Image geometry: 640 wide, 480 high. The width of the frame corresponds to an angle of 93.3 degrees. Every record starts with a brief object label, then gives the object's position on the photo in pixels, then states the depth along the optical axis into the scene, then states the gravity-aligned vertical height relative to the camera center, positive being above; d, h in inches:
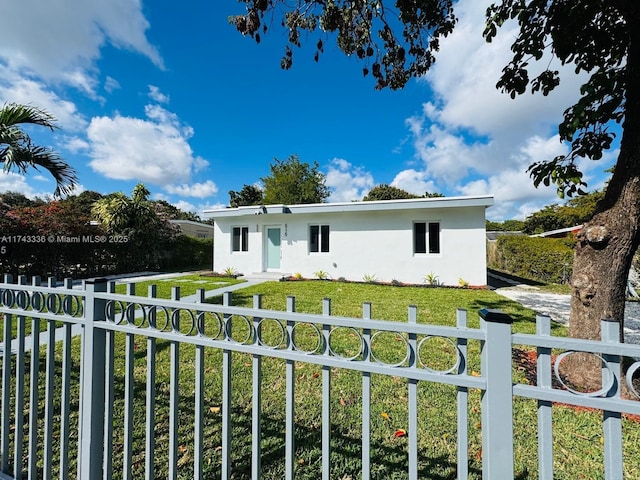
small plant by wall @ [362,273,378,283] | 496.7 -52.5
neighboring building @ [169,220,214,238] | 998.8 +62.4
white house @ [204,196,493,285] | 446.6 +11.5
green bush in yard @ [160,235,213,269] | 723.4 -17.4
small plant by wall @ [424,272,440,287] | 462.6 -50.7
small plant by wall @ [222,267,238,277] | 569.0 -48.6
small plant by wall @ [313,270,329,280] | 524.1 -51.6
